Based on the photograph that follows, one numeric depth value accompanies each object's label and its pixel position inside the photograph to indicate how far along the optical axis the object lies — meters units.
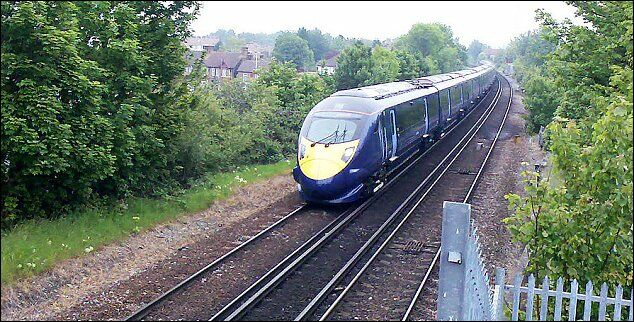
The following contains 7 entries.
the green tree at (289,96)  23.45
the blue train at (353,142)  14.34
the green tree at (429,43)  69.74
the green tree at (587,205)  5.96
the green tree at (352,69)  32.66
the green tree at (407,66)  46.23
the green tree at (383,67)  33.00
